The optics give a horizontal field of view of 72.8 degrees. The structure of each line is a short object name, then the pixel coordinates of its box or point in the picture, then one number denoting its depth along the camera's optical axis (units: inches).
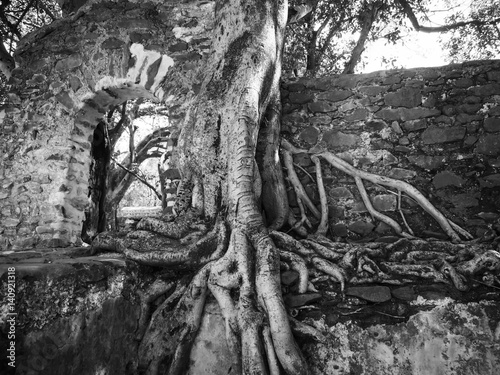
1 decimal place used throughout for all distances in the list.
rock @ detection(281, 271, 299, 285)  88.0
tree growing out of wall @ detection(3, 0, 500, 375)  78.6
